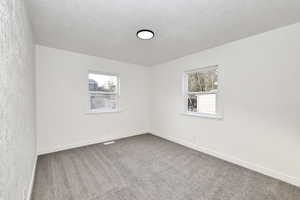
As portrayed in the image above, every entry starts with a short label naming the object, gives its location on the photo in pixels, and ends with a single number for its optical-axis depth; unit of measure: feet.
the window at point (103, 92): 11.91
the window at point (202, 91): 9.95
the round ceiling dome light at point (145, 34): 7.34
